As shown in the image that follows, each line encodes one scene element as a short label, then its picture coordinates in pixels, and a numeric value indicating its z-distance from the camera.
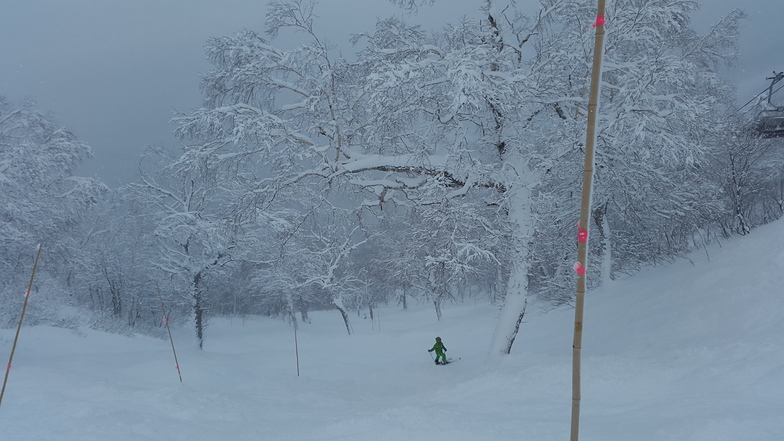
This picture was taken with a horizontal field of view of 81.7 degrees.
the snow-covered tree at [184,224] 18.47
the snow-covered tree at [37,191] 10.07
